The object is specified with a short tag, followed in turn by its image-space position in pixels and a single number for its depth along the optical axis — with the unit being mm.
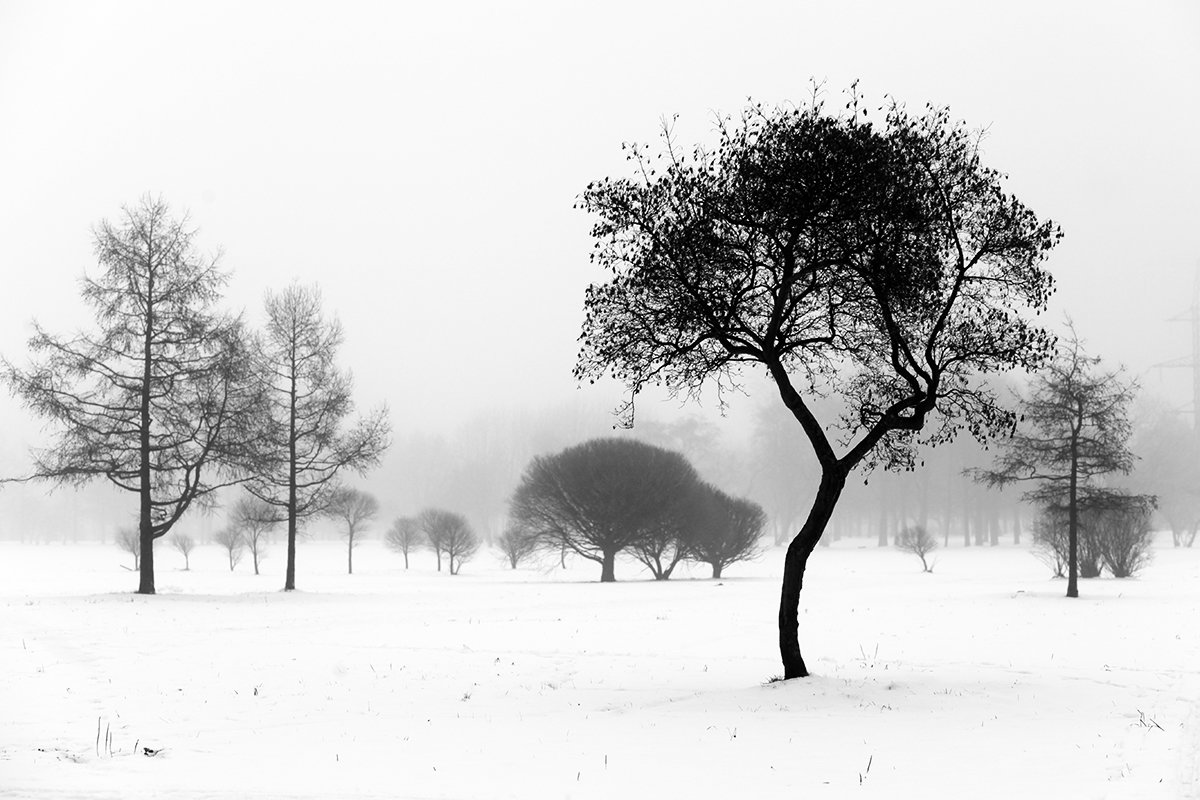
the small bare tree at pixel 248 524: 52497
